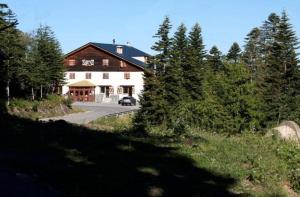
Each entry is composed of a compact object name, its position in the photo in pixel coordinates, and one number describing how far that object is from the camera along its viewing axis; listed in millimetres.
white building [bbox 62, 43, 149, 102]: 100500
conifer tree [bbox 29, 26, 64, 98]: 61278
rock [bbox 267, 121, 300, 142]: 25247
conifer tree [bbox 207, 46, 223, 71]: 98375
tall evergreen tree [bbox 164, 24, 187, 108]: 62562
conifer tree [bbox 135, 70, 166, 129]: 59219
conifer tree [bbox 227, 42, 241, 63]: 125731
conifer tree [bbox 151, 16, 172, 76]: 62000
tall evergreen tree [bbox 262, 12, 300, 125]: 67312
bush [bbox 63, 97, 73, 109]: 64812
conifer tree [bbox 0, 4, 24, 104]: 51219
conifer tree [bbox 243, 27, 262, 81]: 109162
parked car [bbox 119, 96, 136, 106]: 87750
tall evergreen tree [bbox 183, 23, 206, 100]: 71812
